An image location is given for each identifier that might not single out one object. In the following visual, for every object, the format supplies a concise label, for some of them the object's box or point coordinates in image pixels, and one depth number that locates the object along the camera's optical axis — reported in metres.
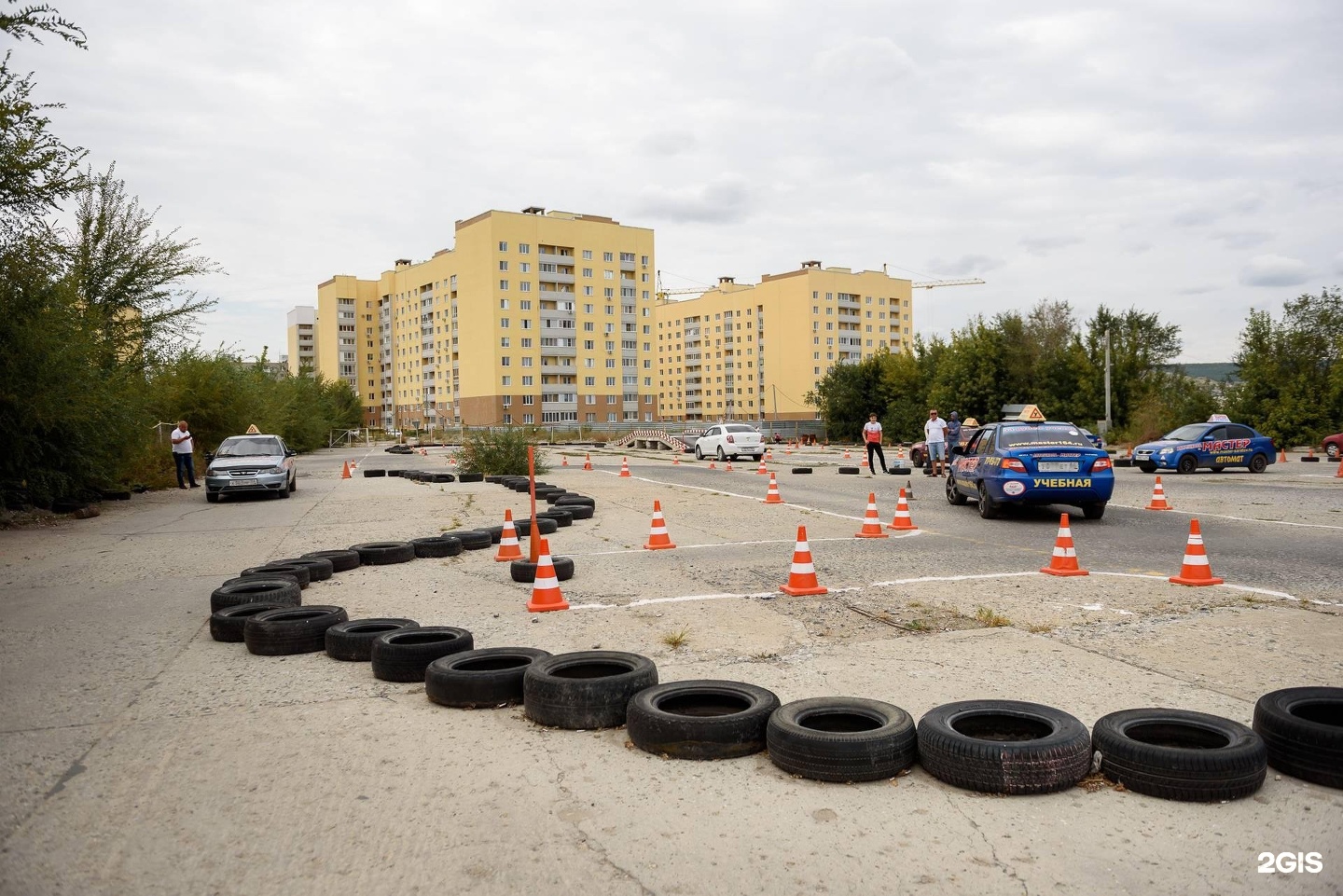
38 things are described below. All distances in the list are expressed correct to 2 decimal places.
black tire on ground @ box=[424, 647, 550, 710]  5.21
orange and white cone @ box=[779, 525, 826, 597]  8.30
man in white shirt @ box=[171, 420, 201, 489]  24.22
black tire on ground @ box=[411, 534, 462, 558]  11.15
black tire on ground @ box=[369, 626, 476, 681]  5.77
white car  37.44
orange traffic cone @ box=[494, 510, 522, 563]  10.70
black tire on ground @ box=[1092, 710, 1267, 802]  3.72
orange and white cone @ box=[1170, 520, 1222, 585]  8.38
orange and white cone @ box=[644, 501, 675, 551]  11.55
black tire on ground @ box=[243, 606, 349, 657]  6.56
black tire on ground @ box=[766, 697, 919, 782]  4.00
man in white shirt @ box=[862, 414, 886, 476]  25.94
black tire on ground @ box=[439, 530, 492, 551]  11.73
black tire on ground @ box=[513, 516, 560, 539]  12.81
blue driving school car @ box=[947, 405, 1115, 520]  13.60
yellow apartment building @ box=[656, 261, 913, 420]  133.38
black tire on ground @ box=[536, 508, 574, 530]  14.26
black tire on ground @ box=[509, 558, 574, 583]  9.20
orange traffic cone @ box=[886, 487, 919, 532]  13.12
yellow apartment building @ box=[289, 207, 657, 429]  104.06
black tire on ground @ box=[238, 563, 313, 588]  9.13
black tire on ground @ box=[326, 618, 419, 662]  6.29
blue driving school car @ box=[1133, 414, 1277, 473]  25.56
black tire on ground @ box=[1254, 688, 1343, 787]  3.83
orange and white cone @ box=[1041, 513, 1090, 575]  9.00
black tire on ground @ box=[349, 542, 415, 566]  10.63
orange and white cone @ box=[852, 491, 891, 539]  12.34
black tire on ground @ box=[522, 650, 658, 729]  4.82
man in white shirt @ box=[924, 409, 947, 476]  24.75
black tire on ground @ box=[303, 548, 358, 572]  10.16
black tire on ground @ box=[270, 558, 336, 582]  9.57
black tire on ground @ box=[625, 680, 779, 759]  4.34
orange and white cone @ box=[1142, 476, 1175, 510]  15.64
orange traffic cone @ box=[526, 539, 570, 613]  7.83
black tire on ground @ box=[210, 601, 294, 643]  6.94
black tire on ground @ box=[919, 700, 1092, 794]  3.84
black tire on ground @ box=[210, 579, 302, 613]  7.59
